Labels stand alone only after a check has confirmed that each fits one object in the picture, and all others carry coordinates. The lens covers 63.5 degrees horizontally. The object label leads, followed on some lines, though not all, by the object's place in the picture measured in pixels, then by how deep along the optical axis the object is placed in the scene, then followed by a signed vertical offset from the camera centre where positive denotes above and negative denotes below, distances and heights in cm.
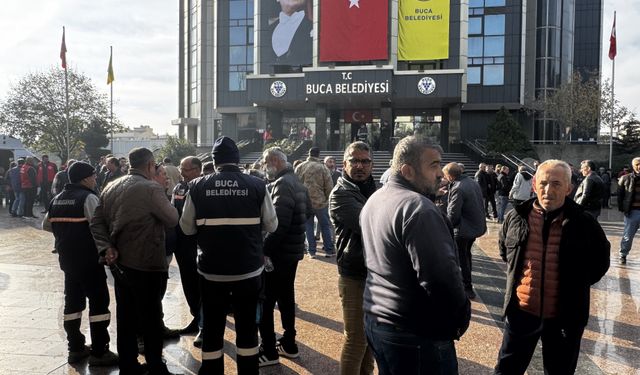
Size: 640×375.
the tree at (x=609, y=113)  3172 +289
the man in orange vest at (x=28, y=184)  1532 -92
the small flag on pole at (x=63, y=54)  2905 +564
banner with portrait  3506 +844
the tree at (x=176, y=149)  3177 +38
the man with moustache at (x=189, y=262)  540 -112
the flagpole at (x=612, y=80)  2701 +437
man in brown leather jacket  409 -75
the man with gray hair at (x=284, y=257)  467 -93
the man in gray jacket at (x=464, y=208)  647 -63
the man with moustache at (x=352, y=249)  360 -66
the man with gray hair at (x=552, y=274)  335 -75
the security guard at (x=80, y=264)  459 -98
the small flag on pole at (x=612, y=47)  2745 +604
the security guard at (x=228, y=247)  375 -67
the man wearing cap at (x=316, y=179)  906 -39
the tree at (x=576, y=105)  3177 +340
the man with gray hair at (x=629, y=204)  884 -76
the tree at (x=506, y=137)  3031 +132
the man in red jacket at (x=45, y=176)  1653 -72
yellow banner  3300 +830
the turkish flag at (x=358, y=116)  3766 +300
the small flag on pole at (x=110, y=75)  3328 +511
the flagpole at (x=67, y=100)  2978 +319
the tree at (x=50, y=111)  3359 +283
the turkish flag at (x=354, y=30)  3288 +821
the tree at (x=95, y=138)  3450 +108
